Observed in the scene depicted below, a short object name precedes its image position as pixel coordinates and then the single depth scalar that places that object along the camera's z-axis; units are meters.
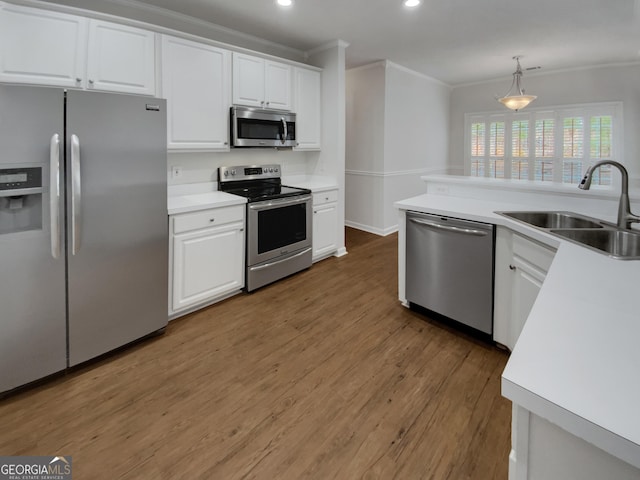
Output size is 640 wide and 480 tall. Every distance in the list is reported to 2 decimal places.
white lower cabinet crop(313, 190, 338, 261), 4.02
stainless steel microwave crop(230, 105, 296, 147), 3.34
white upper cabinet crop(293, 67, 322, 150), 3.97
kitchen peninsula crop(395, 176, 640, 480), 0.60
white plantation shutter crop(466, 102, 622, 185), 5.62
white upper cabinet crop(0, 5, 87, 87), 2.12
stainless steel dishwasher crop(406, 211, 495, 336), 2.35
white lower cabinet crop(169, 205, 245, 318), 2.71
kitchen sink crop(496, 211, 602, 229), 2.19
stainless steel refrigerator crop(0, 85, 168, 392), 1.83
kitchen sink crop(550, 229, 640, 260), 1.80
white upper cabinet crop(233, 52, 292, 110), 3.34
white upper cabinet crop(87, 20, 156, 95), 2.43
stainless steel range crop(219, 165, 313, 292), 3.29
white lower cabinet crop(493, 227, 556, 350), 1.95
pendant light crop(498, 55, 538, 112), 4.62
